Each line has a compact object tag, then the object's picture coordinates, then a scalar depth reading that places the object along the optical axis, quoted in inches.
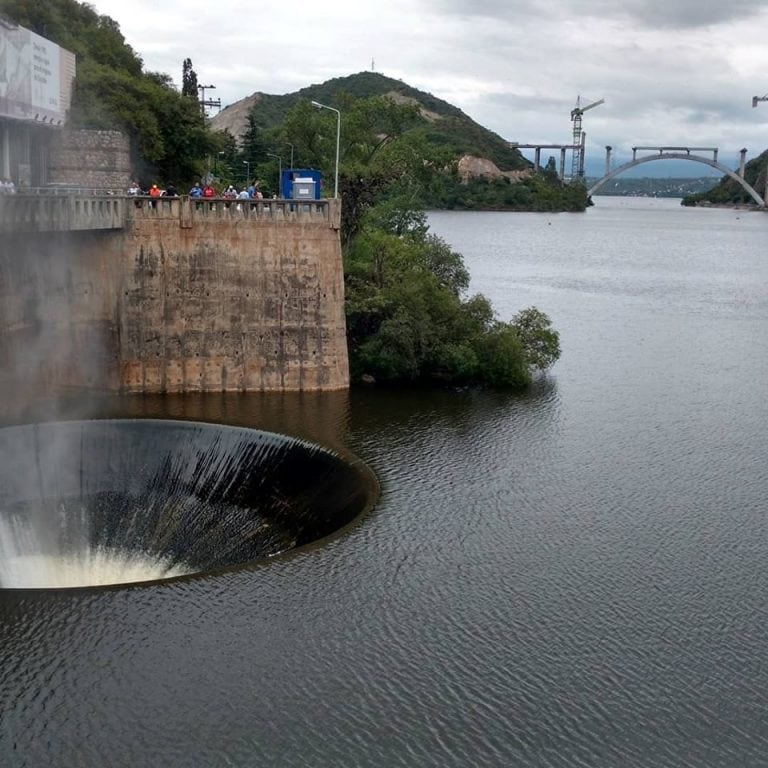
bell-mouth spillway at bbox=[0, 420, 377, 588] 1034.7
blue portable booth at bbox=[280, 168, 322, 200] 1642.5
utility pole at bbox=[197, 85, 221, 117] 3255.4
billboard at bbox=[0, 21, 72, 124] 1576.0
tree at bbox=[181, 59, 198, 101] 3299.7
